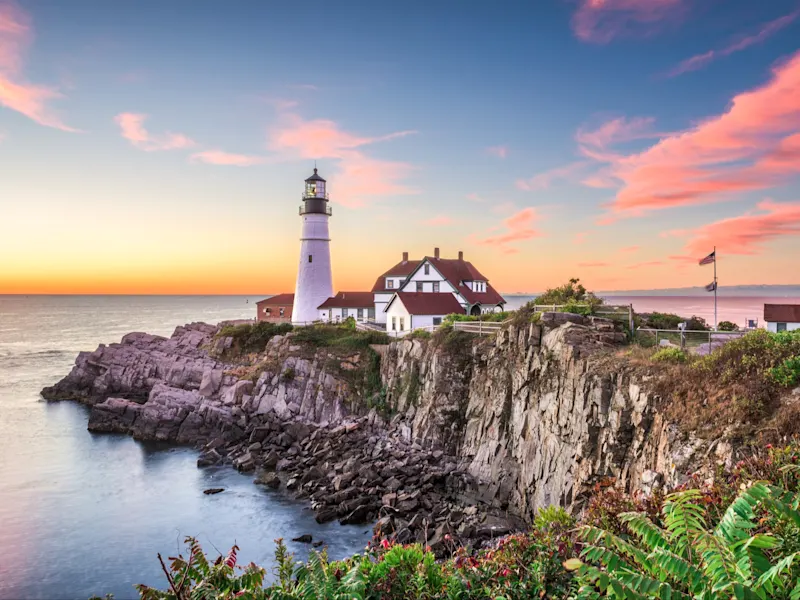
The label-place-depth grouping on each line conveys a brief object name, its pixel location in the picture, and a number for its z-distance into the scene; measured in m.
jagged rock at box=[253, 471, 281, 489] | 28.27
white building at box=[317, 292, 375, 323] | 56.88
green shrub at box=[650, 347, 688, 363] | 17.62
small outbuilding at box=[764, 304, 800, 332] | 25.75
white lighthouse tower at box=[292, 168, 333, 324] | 57.69
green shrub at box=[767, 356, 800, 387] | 13.83
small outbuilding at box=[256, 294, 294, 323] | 68.38
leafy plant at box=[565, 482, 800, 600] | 4.68
